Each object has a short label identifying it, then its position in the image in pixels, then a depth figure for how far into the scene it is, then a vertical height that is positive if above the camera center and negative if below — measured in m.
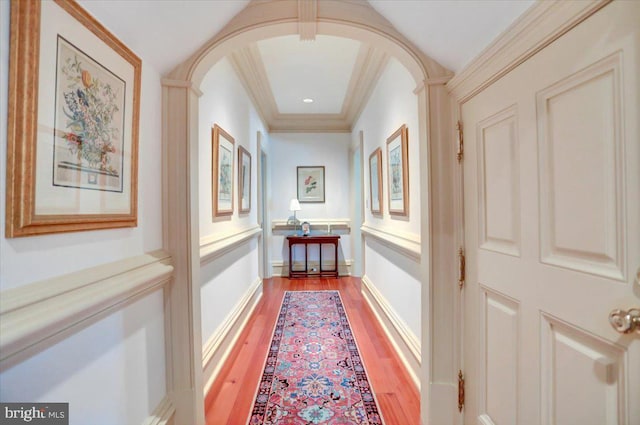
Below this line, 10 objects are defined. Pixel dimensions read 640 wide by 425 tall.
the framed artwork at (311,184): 4.78 +0.60
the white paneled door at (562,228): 0.67 -0.03
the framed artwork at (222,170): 2.07 +0.39
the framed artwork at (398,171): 2.04 +0.38
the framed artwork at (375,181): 2.85 +0.42
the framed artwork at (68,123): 0.66 +0.28
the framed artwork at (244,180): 2.80 +0.42
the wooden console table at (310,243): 4.55 -0.51
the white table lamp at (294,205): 4.60 +0.22
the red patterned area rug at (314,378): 1.58 -1.12
